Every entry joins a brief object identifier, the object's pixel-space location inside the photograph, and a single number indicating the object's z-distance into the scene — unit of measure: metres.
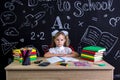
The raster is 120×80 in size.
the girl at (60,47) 2.64
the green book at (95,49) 2.39
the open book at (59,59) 2.39
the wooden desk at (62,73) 2.12
